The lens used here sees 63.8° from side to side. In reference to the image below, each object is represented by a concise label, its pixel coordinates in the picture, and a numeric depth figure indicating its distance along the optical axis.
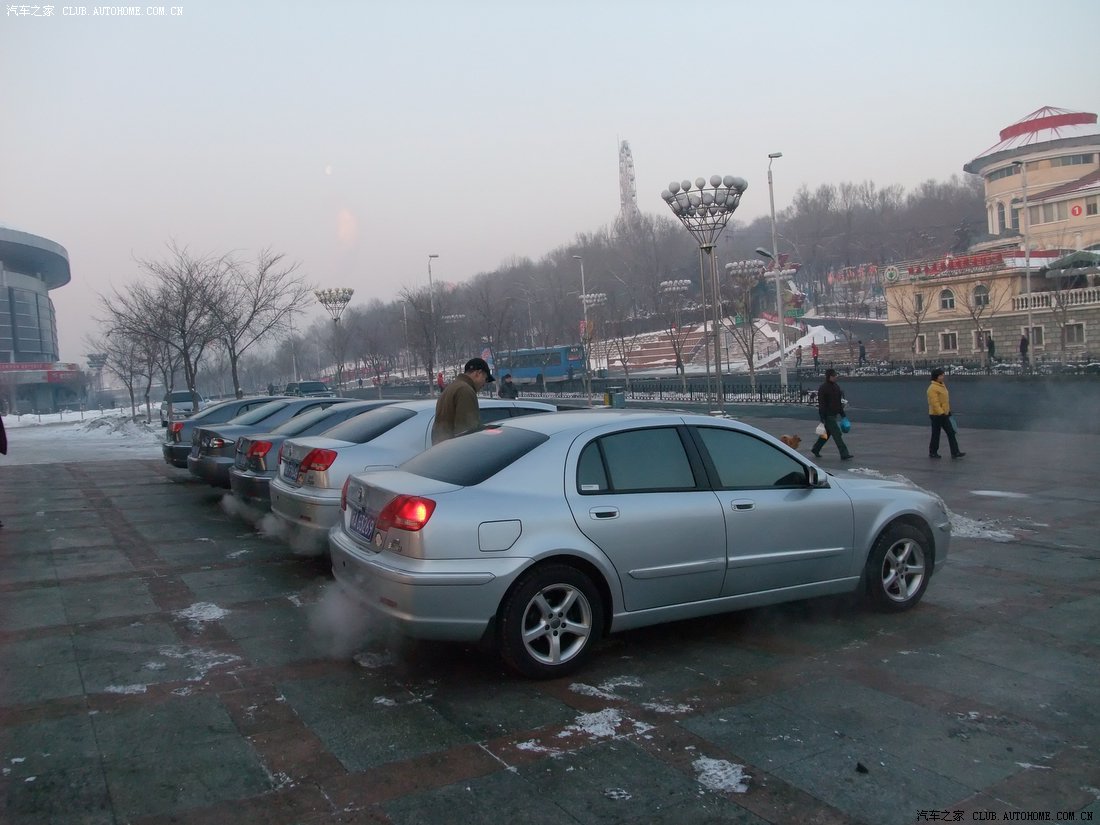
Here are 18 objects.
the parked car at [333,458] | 7.37
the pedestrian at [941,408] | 15.12
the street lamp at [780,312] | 36.28
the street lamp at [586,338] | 46.40
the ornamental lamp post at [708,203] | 19.95
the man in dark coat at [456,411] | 8.02
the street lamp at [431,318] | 43.19
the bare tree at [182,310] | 27.78
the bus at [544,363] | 61.06
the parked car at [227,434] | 11.43
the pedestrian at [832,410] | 15.77
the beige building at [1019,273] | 48.00
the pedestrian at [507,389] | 29.34
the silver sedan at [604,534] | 4.84
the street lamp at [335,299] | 36.00
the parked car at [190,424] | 14.20
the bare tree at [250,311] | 30.05
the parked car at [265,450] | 9.24
